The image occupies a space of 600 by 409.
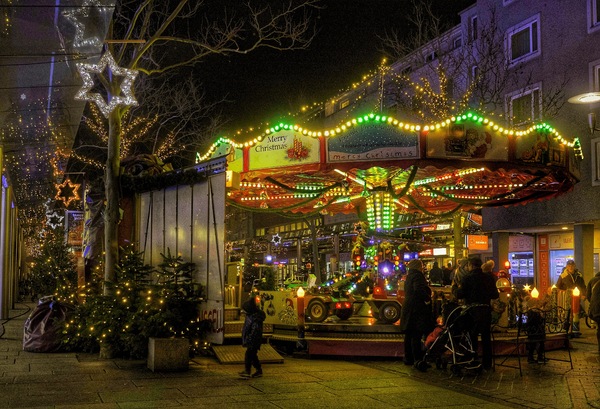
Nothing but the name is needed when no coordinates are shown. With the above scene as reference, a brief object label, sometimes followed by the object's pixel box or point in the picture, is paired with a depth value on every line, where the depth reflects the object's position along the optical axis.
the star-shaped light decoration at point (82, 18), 13.19
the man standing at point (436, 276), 21.28
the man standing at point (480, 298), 11.56
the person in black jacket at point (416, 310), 11.83
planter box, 10.98
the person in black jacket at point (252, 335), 10.45
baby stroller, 11.20
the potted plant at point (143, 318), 11.25
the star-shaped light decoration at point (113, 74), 12.55
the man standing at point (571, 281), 17.98
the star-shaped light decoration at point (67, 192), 26.02
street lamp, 12.95
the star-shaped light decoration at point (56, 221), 32.97
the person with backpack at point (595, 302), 13.93
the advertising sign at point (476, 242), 28.22
